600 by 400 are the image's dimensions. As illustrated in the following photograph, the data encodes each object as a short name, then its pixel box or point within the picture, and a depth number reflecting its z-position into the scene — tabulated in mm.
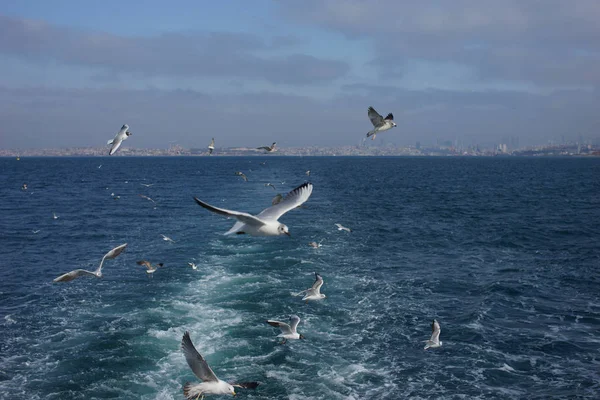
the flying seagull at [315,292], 17922
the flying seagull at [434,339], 16288
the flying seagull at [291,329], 14477
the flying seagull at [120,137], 17155
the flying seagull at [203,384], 9591
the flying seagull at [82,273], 12711
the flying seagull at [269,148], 30000
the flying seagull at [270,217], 10375
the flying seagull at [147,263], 22428
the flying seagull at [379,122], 17719
